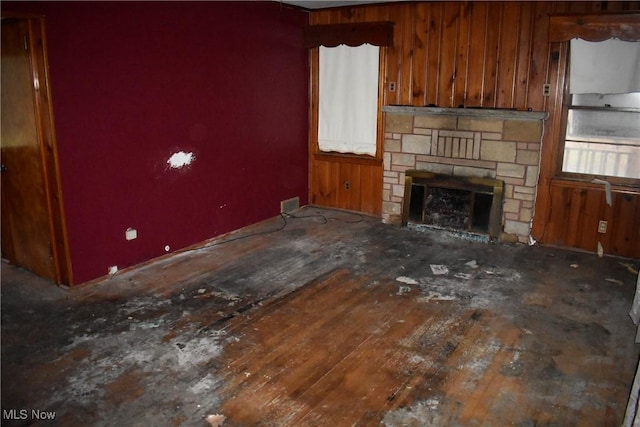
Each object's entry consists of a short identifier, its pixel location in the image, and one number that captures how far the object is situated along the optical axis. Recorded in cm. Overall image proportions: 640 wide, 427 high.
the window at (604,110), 448
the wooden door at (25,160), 362
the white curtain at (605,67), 443
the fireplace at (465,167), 505
